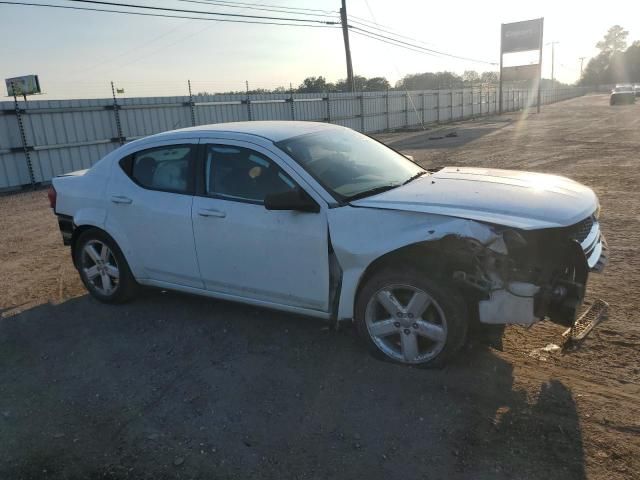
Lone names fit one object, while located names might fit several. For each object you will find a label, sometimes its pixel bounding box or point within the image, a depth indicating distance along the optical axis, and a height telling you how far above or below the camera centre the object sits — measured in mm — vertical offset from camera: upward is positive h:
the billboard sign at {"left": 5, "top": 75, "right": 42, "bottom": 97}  18031 +1172
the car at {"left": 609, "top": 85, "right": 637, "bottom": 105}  52125 -2262
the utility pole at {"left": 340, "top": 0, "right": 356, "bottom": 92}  29734 +3115
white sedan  3271 -922
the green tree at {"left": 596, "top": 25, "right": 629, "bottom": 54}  139125 +8447
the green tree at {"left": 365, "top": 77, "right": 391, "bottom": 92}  52359 +893
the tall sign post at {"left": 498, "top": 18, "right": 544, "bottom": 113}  45062 +3184
